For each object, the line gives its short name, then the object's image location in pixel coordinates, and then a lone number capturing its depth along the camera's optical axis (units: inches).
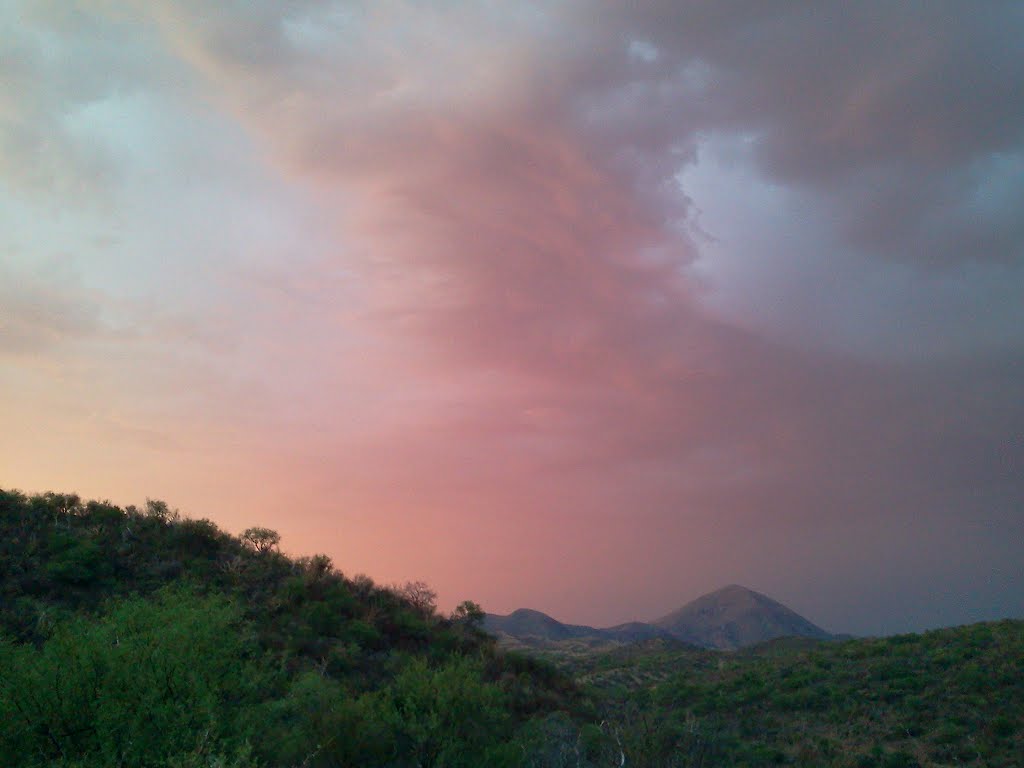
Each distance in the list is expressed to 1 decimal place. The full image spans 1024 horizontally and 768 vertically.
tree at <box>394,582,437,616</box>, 1556.3
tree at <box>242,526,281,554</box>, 1460.4
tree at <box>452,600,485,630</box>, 1601.9
